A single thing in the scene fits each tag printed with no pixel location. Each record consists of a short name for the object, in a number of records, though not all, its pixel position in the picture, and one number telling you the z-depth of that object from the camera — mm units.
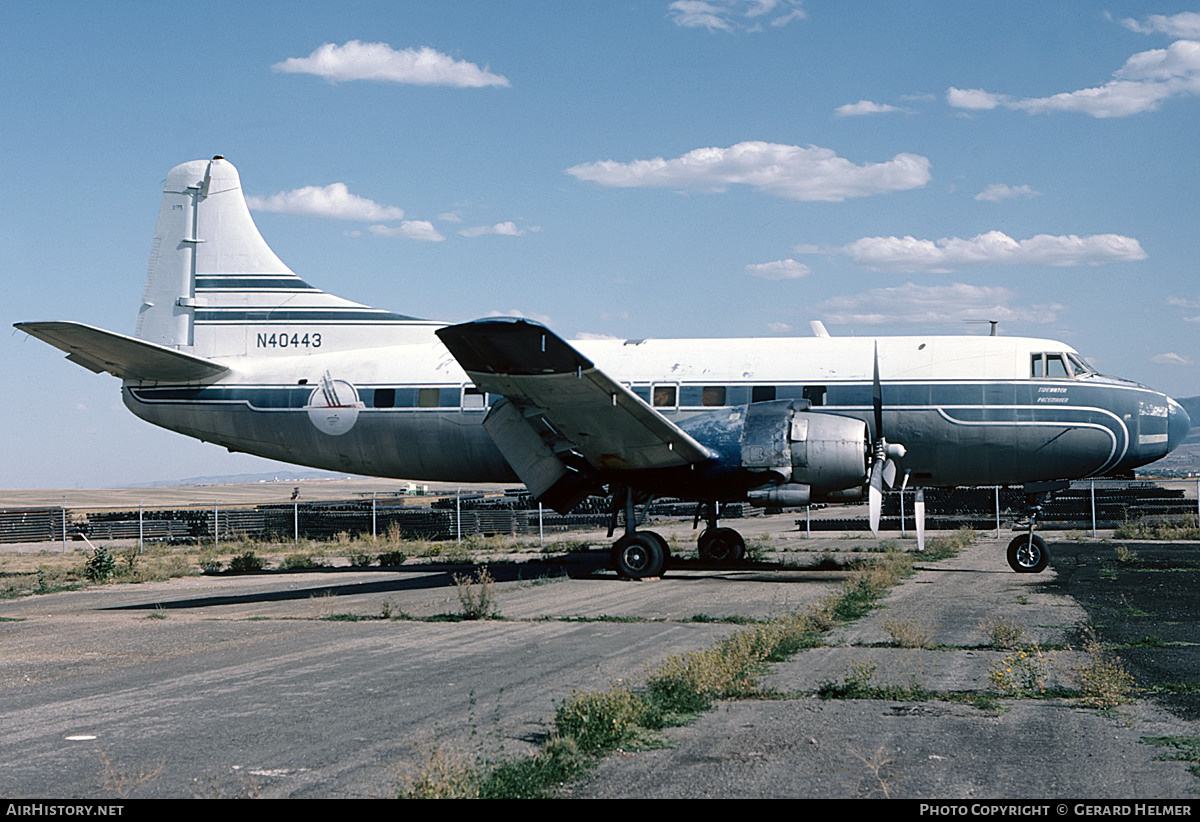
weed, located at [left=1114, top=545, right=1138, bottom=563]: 24516
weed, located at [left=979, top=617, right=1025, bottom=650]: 12203
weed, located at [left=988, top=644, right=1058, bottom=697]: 9438
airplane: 19703
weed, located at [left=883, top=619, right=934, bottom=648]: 12398
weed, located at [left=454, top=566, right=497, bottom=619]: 15742
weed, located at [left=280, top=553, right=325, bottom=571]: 28203
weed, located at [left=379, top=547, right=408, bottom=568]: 28011
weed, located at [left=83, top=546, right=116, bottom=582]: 24891
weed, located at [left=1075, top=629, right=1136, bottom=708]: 8758
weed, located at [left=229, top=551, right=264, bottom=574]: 27578
